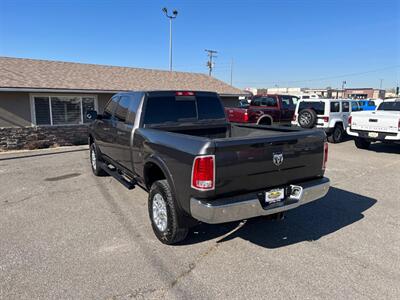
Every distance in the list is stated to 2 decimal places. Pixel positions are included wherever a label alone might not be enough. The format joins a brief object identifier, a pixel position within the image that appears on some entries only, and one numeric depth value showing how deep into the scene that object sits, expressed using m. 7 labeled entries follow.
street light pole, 27.39
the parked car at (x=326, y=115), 12.15
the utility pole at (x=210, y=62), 50.24
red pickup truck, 12.53
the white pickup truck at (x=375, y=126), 8.84
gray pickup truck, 2.81
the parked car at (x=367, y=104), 16.99
